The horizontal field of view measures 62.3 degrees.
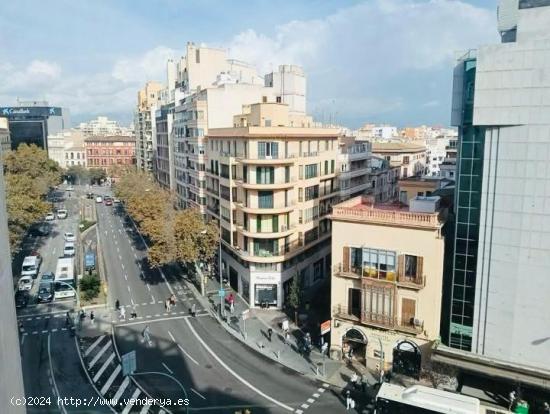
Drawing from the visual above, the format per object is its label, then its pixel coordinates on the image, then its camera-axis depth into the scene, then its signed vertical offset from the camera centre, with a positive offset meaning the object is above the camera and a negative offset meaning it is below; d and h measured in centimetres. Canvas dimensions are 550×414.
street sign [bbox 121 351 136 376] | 2690 -1325
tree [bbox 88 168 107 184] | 15112 -1177
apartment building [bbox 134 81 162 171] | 11542 +387
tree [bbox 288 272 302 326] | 4297 -1465
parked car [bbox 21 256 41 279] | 5469 -1571
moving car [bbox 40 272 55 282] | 5138 -1578
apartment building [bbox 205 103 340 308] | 4641 -664
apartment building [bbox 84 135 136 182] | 16338 -421
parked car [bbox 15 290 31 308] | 4688 -1678
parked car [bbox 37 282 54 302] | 4800 -1618
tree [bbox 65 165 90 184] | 14688 -1118
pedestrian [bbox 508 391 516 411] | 2739 -1549
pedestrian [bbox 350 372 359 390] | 3169 -1665
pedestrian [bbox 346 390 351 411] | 2917 -1664
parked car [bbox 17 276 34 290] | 5119 -1627
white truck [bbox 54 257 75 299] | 4919 -1562
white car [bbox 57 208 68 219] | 9445 -1547
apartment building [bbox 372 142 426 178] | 9256 -321
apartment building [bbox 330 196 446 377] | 3131 -1005
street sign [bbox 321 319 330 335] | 3531 -1449
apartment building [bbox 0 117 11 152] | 11089 +165
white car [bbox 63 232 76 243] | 7164 -1567
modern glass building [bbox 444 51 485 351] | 2977 -430
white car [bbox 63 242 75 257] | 6476 -1584
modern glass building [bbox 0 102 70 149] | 14450 +515
